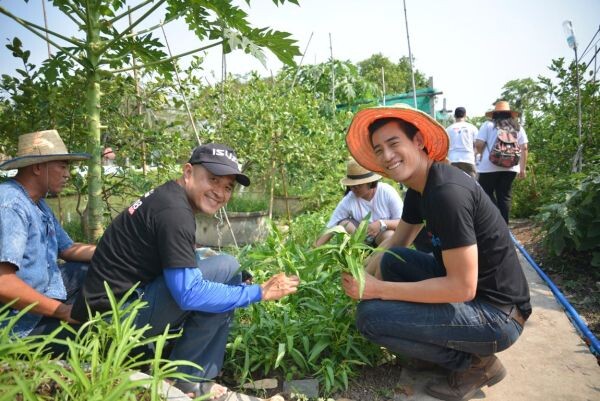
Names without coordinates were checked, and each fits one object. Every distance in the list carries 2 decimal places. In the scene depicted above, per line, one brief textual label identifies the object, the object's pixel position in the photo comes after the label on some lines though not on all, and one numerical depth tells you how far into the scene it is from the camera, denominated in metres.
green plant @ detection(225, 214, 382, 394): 2.19
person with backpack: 5.11
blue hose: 2.59
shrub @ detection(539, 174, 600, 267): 3.60
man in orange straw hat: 1.89
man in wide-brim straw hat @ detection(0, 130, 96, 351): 1.94
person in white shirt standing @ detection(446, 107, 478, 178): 6.04
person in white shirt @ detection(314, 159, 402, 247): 3.48
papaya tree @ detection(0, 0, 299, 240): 2.65
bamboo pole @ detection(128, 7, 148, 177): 4.07
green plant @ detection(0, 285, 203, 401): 1.16
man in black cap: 1.91
